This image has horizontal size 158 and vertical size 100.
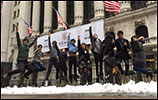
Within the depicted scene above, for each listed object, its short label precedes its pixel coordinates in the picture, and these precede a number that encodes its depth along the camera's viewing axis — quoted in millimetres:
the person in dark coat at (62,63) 7758
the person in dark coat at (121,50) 6122
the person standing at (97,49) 6742
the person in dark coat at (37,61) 7186
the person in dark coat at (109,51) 5905
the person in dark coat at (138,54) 5664
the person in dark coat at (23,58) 6419
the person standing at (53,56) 7672
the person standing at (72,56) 7539
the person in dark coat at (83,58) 7465
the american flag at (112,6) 16406
